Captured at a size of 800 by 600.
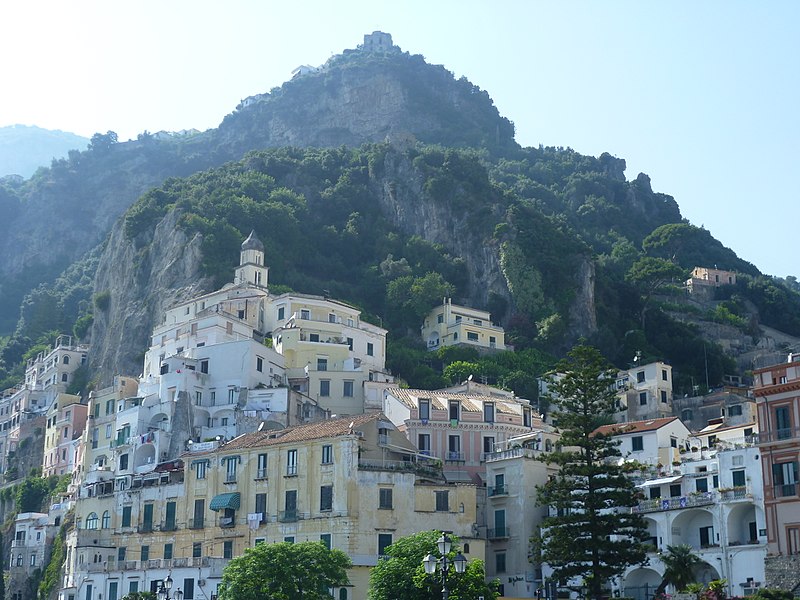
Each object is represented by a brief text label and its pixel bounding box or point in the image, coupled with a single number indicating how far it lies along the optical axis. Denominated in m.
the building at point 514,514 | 61.38
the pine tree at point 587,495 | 52.12
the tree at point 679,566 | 55.50
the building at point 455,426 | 70.06
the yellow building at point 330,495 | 59.75
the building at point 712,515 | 55.24
